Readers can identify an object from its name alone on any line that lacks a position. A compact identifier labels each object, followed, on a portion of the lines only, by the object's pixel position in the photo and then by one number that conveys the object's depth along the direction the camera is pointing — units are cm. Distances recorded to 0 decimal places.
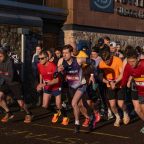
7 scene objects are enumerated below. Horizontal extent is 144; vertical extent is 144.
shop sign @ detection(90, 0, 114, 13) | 1912
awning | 1505
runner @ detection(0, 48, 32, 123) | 1150
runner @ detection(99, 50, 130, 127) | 1120
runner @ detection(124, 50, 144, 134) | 993
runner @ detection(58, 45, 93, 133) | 1038
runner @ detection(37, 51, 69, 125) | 1143
